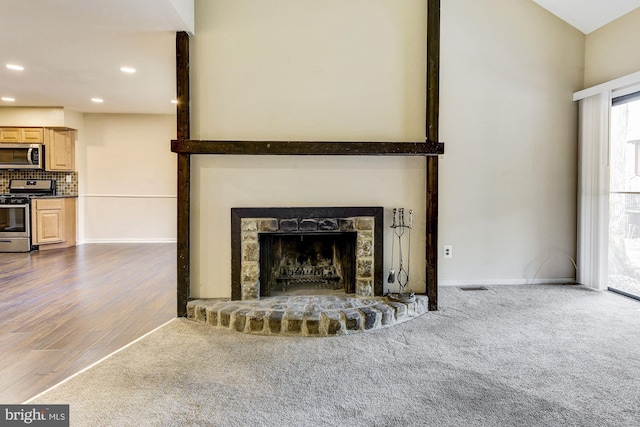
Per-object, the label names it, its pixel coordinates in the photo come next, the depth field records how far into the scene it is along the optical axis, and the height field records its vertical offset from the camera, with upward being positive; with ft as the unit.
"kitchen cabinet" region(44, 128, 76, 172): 20.16 +3.10
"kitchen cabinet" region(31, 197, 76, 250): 19.01 -1.04
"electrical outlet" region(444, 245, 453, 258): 11.61 -1.49
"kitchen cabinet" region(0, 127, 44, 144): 19.77 +3.75
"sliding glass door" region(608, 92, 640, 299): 10.94 +0.26
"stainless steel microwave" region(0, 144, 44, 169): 19.67 +2.58
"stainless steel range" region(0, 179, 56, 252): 18.58 -1.03
